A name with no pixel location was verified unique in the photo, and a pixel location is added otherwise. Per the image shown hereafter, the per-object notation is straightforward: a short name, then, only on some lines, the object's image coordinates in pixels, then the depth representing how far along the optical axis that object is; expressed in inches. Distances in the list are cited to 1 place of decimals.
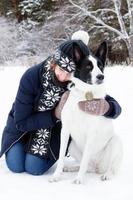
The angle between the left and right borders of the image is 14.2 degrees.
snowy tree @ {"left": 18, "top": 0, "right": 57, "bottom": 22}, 849.5
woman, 172.6
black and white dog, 161.0
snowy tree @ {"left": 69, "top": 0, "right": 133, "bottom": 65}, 737.0
